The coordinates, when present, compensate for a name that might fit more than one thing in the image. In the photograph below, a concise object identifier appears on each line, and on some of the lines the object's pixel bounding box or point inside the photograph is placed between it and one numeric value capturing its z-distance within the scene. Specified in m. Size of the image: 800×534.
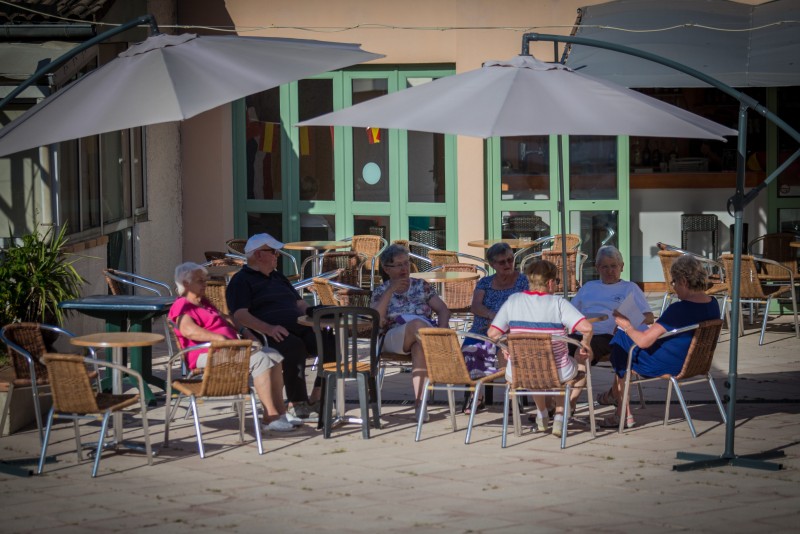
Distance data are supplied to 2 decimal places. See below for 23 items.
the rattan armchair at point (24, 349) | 15.10
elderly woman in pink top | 15.98
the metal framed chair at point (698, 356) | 15.44
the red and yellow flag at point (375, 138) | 29.75
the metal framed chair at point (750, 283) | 23.12
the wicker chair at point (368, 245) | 27.34
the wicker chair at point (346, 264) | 23.80
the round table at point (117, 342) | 14.66
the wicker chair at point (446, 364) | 15.37
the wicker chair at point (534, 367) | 14.79
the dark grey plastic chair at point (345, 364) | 15.75
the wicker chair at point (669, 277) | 23.45
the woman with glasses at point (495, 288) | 17.25
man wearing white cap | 16.95
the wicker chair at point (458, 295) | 21.00
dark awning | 24.86
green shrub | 17.67
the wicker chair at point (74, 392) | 13.93
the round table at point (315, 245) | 26.73
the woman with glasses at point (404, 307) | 16.81
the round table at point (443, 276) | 20.48
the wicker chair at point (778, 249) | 27.00
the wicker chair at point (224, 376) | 14.64
